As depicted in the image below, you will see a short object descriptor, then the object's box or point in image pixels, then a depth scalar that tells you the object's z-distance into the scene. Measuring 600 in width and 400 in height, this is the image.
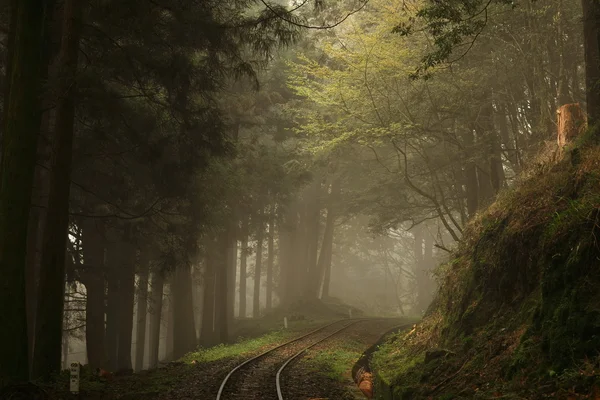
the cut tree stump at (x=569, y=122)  11.41
